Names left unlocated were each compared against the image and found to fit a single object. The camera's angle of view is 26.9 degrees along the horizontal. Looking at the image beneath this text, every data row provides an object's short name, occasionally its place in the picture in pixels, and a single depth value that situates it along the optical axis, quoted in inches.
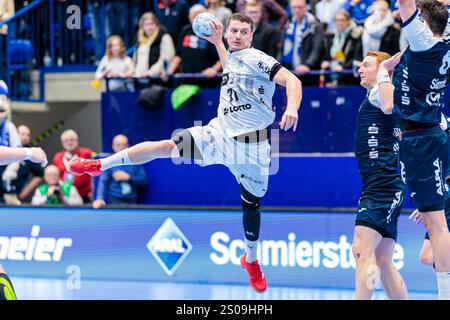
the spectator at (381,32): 469.7
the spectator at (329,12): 517.0
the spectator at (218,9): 513.7
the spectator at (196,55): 509.7
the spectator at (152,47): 526.6
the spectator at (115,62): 530.3
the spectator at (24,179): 522.3
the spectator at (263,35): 488.7
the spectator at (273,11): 520.4
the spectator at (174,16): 547.5
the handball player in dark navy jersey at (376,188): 290.2
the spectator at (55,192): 506.3
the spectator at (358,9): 513.0
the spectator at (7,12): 565.3
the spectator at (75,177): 511.8
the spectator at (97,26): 609.9
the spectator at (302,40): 487.5
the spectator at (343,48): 482.6
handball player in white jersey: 314.8
